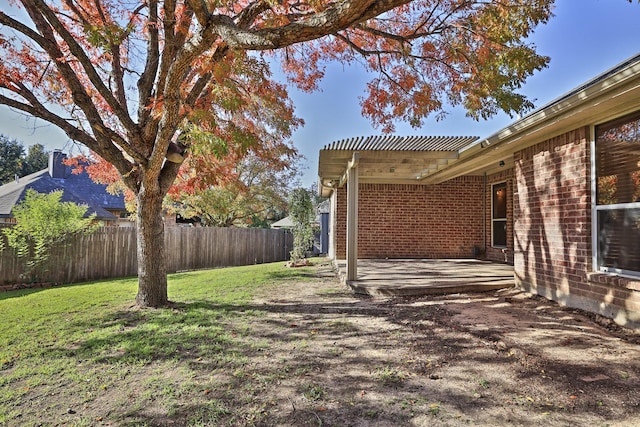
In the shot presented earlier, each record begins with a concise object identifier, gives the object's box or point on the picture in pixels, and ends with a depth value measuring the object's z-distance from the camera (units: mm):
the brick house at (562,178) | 4191
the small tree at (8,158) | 30844
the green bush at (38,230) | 9203
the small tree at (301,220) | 13000
